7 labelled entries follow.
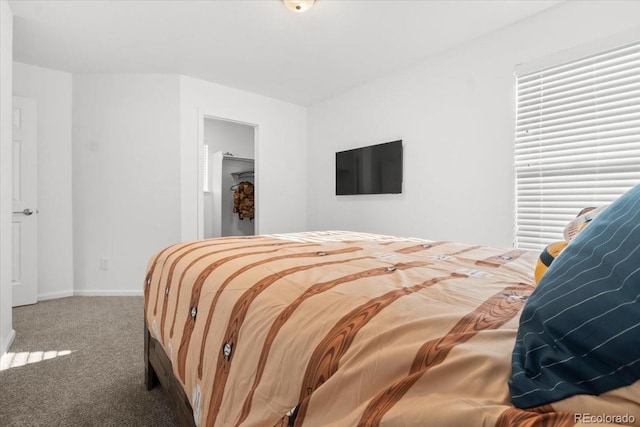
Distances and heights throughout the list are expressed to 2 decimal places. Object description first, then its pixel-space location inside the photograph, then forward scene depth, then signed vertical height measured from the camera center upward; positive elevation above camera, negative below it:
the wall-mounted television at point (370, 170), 3.47 +0.46
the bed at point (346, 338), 0.47 -0.25
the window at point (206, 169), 5.41 +0.67
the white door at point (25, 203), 3.09 +0.04
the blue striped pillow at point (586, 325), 0.39 -0.15
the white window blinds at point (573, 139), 2.10 +0.51
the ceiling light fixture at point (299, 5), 2.31 +1.50
